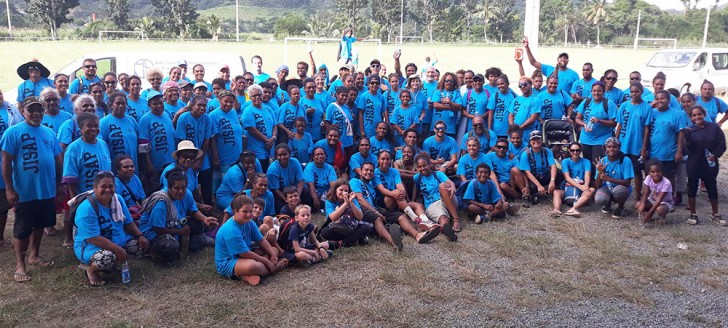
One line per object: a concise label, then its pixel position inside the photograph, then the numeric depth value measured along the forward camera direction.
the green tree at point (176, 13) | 68.35
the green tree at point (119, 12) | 75.12
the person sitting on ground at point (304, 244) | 5.52
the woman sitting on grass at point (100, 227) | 4.89
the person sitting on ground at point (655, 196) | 6.77
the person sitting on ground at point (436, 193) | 6.72
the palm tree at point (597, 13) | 81.94
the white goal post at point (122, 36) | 42.06
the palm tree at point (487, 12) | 85.81
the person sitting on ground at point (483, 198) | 7.00
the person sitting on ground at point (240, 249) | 5.06
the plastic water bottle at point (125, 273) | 5.07
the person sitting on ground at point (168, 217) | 5.41
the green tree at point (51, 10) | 66.25
